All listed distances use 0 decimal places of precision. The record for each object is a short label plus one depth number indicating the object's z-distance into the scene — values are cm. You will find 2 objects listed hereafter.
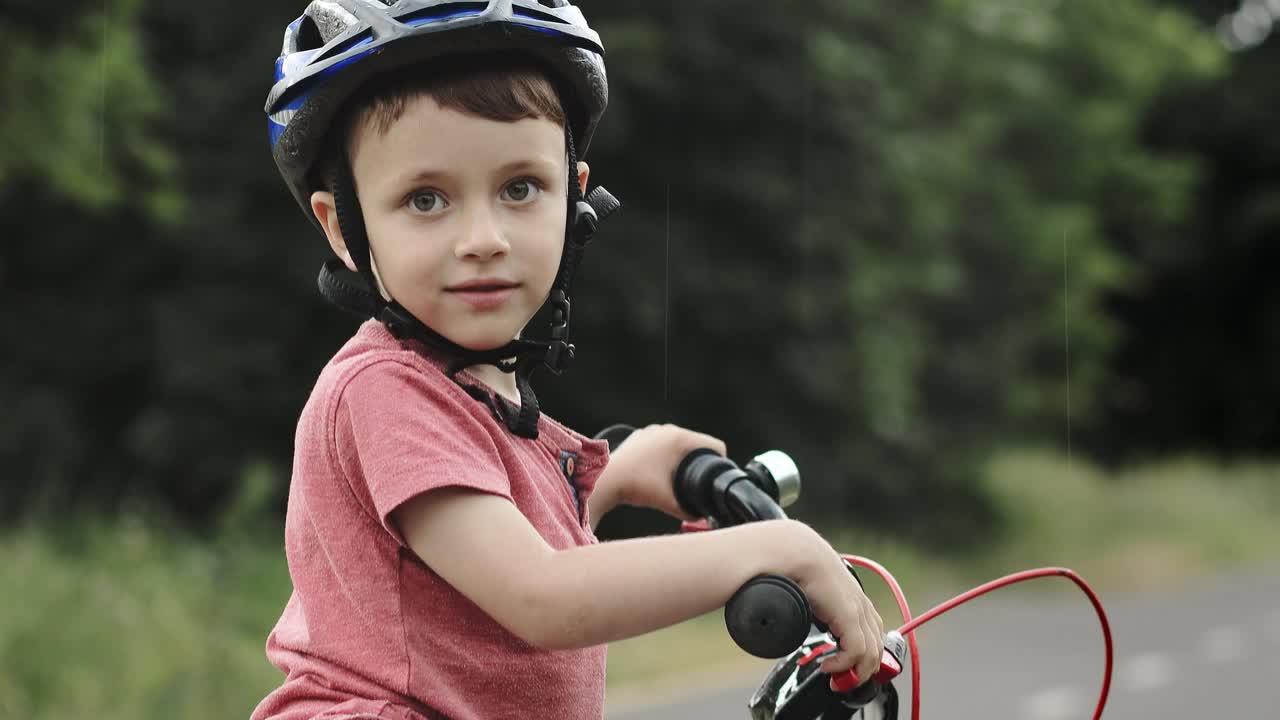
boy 243
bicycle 239
